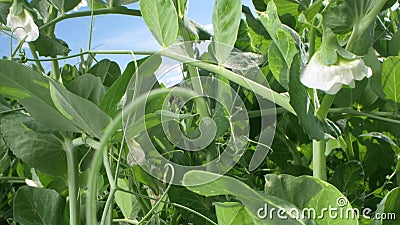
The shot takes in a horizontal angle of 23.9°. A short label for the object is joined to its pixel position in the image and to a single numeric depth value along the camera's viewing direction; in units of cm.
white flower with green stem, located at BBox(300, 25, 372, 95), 41
